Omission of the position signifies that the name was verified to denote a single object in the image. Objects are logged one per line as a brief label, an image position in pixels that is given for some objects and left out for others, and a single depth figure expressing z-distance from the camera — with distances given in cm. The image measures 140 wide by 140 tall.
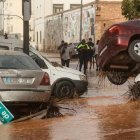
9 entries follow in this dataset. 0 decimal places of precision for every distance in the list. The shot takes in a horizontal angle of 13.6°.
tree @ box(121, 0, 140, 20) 3170
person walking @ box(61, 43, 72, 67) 2863
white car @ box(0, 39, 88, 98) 1642
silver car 1237
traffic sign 1038
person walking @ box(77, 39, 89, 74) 2918
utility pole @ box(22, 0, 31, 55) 1630
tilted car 1245
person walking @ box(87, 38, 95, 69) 2988
